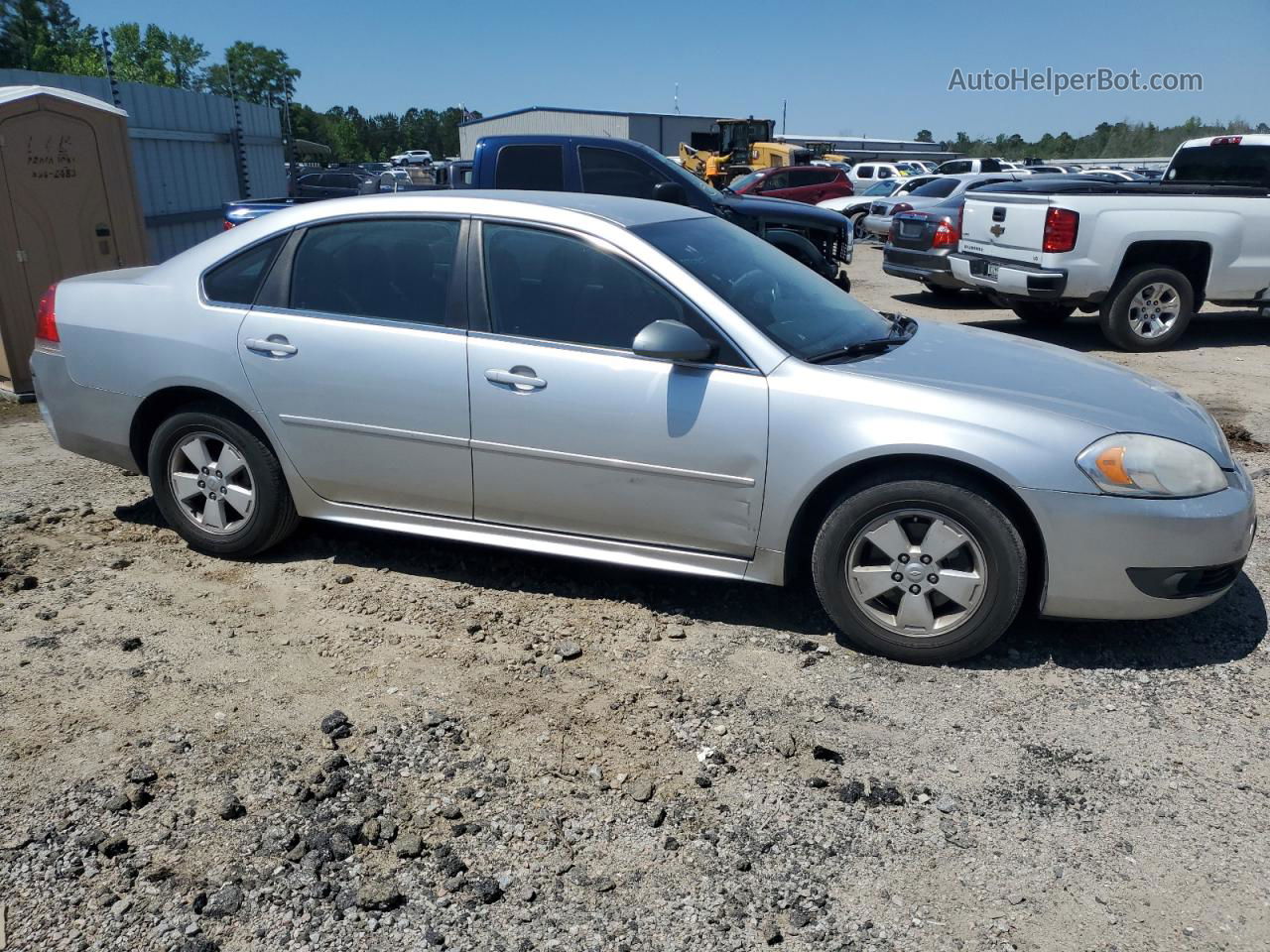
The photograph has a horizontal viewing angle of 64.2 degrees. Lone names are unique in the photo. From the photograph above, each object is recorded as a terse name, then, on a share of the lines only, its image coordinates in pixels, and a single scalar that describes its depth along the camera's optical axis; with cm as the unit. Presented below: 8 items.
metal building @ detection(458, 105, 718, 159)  3669
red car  2567
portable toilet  738
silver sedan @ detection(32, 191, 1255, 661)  357
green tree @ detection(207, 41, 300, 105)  9494
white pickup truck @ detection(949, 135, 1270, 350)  950
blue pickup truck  980
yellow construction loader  3438
